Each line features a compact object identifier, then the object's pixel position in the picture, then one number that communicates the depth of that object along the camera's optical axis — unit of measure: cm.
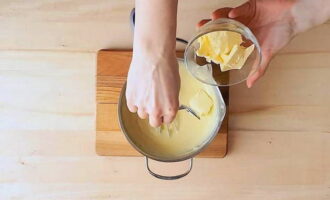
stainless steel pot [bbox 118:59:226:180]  76
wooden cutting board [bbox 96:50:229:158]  81
